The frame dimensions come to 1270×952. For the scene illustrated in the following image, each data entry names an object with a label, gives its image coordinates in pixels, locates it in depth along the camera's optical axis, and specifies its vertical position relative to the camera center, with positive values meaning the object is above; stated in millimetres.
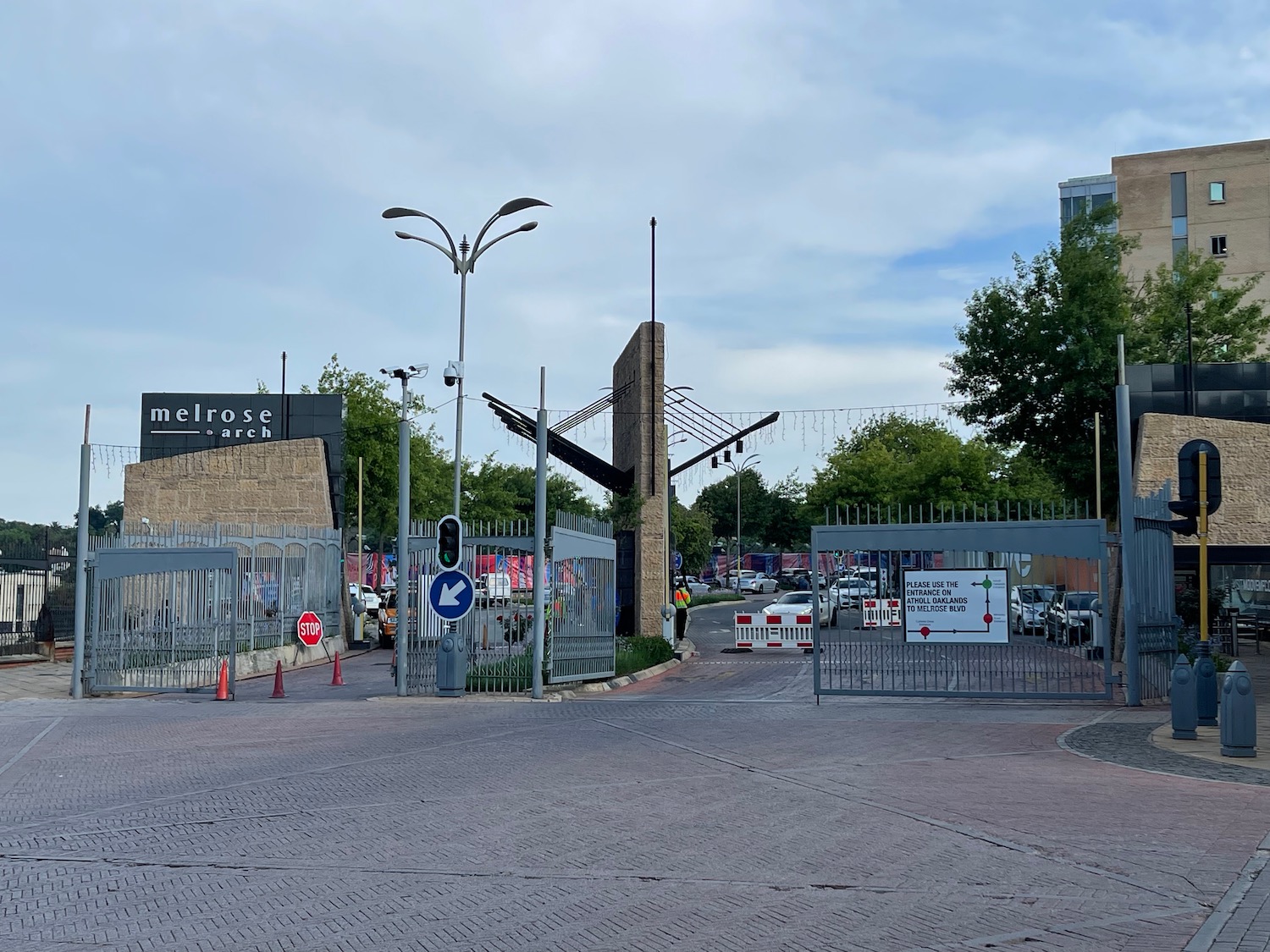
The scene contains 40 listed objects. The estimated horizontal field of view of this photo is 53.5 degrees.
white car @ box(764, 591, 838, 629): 34375 -1251
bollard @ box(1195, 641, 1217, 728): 15695 -1592
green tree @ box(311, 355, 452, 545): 52000 +4500
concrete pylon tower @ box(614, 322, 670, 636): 33062 +2294
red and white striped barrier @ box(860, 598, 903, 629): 19884 -855
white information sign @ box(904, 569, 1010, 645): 19578 -685
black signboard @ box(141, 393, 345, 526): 42188 +4636
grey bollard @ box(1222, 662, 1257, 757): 13461 -1648
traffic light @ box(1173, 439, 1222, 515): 16047 +1164
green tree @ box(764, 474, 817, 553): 101562 +3246
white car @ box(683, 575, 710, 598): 83294 -1838
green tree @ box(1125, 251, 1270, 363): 42656 +8510
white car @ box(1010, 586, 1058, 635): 19703 -720
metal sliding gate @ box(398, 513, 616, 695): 21391 -860
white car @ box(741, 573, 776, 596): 83688 -1596
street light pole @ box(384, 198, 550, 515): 23578 +5926
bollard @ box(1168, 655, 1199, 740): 14859 -1626
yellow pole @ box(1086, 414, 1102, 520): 31031 +2603
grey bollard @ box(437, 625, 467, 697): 21031 -1776
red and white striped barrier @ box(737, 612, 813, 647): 32062 -1839
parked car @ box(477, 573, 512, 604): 21469 -503
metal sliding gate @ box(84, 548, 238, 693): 22750 -1158
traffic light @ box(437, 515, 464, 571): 20391 +271
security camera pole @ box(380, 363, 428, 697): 20750 +168
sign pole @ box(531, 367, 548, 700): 20781 +91
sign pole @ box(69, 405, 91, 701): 22172 -482
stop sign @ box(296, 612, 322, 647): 25094 -1407
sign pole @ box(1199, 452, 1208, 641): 15836 +438
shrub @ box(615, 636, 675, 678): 26047 -2056
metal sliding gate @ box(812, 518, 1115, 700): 19266 -868
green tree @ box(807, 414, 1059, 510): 53906 +3945
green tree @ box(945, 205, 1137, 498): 36688 +6216
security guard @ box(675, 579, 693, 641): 37000 -1399
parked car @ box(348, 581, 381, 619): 47875 -1661
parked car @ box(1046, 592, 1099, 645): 19125 -847
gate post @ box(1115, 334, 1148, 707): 18641 +119
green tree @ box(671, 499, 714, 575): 74875 +1375
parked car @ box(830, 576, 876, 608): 22595 -680
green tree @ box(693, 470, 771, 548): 104625 +4661
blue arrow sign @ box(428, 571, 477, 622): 20406 -564
